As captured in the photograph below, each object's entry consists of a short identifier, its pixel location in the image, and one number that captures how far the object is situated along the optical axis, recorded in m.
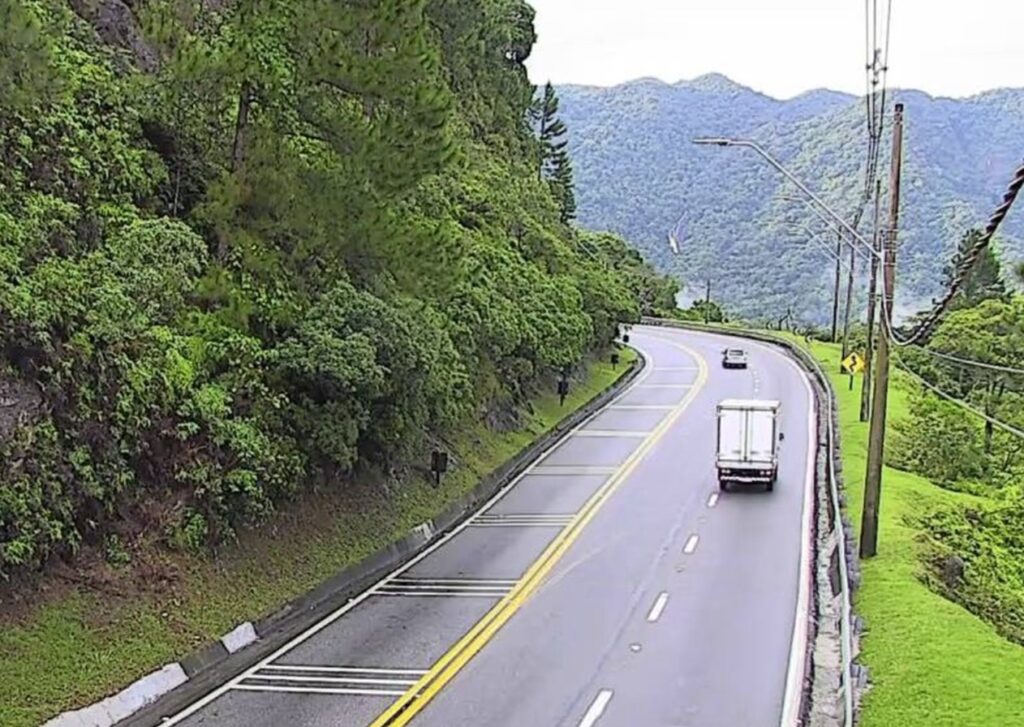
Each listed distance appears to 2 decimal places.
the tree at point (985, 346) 57.66
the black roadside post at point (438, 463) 33.31
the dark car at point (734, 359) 68.44
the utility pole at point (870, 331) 38.16
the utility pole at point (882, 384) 24.89
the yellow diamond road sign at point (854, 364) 54.97
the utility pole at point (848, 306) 54.52
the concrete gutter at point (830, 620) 17.95
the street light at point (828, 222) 27.39
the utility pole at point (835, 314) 69.82
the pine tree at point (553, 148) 101.12
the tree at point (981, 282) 82.44
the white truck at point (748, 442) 36.28
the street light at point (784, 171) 22.50
